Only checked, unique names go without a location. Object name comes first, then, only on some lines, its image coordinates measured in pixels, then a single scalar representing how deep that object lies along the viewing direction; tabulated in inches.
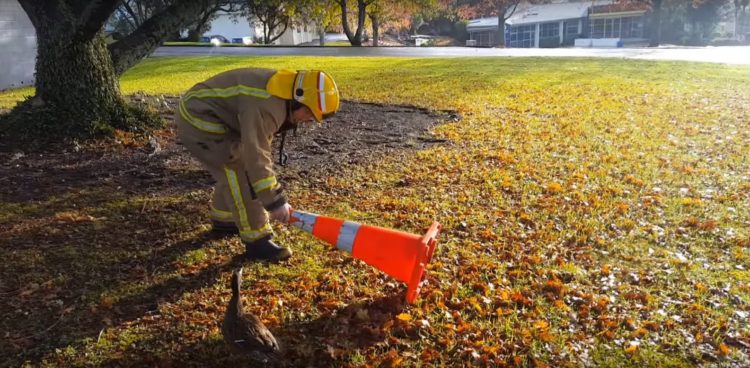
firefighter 138.2
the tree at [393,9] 1549.0
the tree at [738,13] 1971.0
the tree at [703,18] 1836.9
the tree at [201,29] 1661.2
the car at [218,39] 1836.2
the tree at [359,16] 1493.6
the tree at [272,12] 1515.4
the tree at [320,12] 1533.0
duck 113.5
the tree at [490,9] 1940.2
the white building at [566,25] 1990.7
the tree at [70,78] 266.8
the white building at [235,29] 1930.4
